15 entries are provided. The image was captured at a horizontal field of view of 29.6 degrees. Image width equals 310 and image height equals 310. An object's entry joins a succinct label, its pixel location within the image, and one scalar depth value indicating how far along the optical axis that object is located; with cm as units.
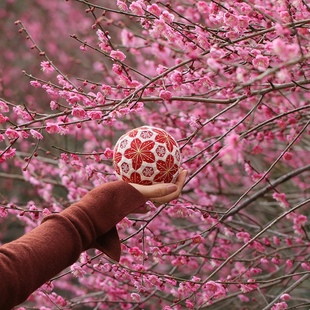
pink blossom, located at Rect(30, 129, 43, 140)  289
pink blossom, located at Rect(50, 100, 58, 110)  306
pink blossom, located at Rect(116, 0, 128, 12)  299
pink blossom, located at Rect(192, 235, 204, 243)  308
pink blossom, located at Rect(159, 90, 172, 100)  289
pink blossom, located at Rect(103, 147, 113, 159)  302
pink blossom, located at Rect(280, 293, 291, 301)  308
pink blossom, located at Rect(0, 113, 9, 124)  287
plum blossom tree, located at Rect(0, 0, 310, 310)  286
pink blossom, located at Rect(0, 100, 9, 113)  301
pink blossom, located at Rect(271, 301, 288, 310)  303
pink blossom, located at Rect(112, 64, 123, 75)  299
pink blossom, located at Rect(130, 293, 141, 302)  330
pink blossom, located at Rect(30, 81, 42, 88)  313
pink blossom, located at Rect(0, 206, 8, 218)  310
